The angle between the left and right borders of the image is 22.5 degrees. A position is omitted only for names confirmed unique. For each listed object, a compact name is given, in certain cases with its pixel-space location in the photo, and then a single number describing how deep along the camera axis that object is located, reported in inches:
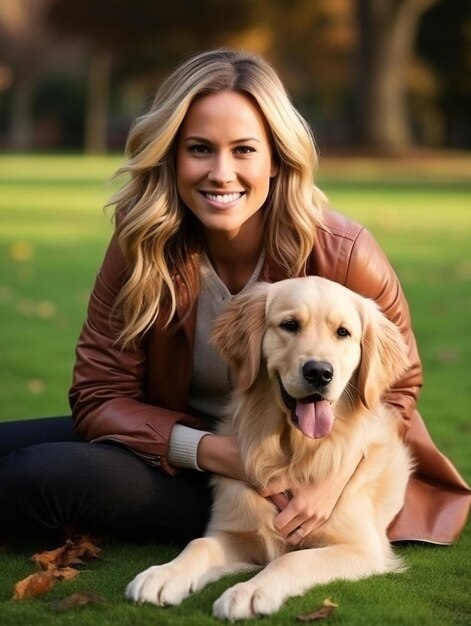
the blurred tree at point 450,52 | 1879.9
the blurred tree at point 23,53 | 2407.7
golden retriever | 161.8
